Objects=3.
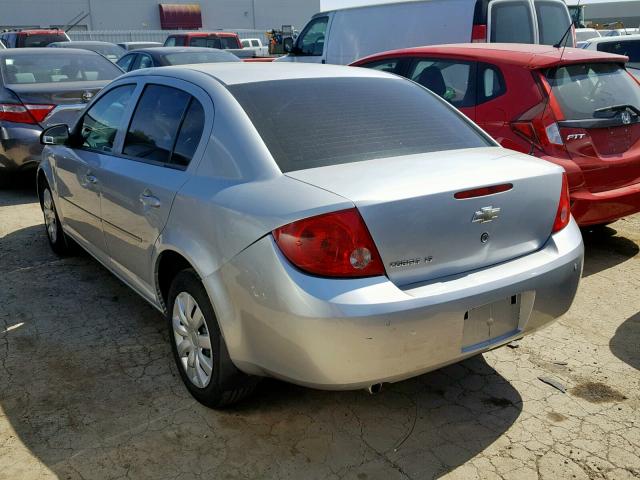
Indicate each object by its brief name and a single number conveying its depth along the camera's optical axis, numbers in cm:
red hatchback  452
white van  859
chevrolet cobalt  242
